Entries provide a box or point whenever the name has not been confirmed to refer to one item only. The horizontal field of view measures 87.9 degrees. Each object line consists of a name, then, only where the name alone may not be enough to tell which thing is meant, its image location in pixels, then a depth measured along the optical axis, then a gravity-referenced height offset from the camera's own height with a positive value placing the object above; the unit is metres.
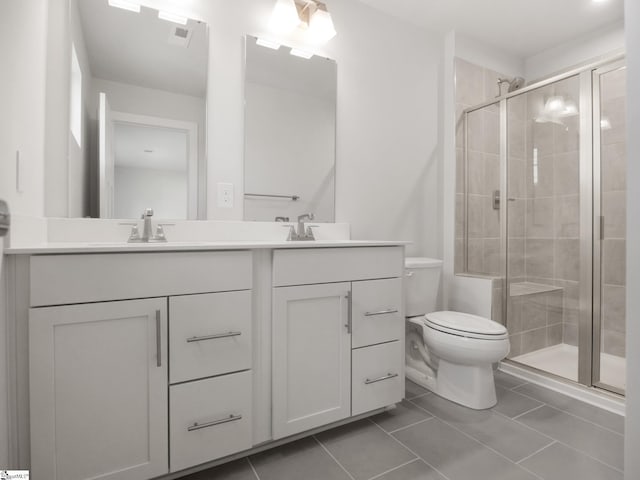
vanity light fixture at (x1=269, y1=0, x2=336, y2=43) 1.79 +1.21
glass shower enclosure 1.89 +0.15
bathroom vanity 0.95 -0.39
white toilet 1.67 -0.57
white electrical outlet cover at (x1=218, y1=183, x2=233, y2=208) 1.72 +0.22
